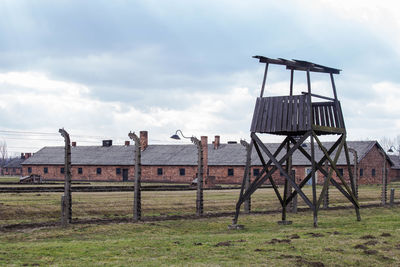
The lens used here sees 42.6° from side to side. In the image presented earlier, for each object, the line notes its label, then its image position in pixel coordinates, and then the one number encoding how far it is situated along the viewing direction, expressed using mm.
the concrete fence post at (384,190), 26766
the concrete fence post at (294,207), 21848
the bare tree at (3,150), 176212
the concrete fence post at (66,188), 15953
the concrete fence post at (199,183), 19188
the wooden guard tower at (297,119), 16312
